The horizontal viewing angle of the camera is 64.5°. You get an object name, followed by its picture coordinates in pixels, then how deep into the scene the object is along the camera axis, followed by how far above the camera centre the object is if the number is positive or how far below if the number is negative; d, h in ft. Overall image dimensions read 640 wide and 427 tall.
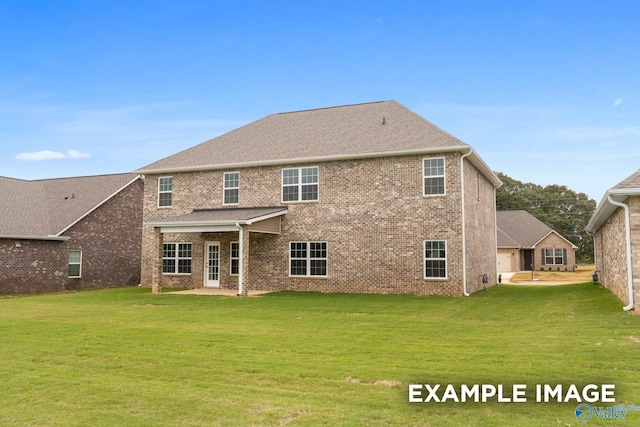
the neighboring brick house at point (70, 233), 78.79 +2.56
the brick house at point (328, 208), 62.44 +5.51
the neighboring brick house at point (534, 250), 144.05 -0.15
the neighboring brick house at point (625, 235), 40.47 +1.26
